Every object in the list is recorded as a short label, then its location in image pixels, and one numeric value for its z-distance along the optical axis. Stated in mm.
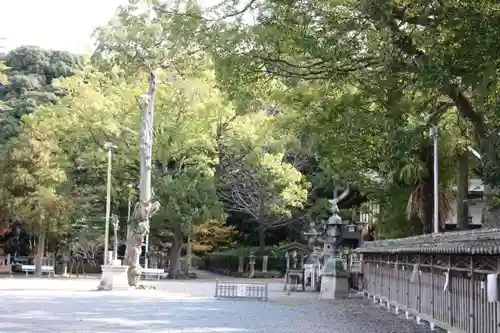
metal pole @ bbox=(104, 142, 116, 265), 28906
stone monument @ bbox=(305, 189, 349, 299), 25297
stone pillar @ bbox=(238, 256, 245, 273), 43094
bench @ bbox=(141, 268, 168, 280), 34712
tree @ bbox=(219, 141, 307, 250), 37969
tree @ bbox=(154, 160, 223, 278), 36594
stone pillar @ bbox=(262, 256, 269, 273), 42781
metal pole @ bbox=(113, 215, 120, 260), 32619
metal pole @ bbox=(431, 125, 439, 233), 22036
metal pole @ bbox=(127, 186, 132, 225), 38281
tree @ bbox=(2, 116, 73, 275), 36812
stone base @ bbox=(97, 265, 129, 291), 25766
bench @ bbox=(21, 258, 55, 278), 38128
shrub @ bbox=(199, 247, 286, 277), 43375
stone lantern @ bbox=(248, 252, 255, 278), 41844
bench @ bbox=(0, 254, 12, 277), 40469
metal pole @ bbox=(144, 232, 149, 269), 40750
